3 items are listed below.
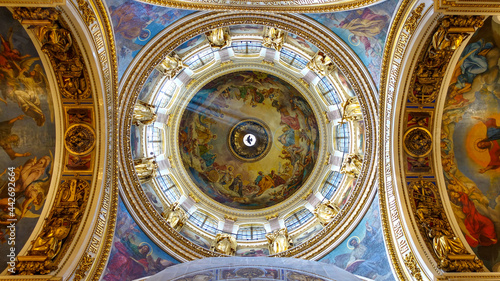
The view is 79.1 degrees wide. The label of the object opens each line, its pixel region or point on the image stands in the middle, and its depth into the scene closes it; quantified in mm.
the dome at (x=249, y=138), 14914
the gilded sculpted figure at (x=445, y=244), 9844
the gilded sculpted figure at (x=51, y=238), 9383
